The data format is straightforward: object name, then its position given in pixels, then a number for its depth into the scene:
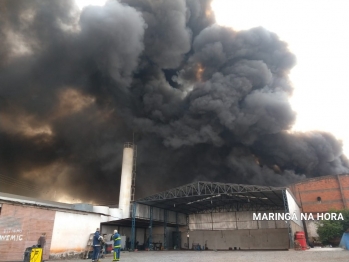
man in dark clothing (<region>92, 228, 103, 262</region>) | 10.37
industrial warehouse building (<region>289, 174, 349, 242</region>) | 31.54
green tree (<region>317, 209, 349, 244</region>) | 24.98
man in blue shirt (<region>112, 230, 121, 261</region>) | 11.12
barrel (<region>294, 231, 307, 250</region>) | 19.49
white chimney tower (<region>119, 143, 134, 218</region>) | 28.16
